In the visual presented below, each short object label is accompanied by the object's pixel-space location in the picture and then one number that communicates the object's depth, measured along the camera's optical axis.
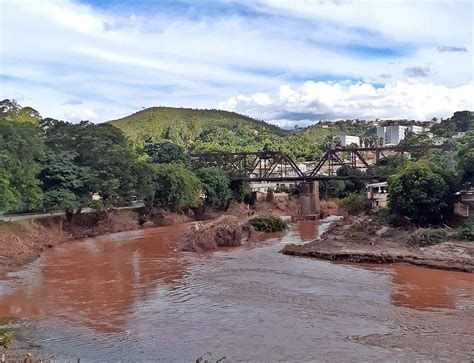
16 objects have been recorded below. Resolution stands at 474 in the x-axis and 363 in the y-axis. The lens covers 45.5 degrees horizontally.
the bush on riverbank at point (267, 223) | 53.75
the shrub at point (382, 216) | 45.44
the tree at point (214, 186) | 69.31
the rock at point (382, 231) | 42.13
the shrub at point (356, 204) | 64.88
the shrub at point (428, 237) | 37.66
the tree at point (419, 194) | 42.44
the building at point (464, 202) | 43.12
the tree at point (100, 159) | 52.06
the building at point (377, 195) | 61.38
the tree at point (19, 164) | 38.25
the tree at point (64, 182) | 47.00
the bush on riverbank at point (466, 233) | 36.97
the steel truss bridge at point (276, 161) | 70.12
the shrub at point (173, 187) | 60.31
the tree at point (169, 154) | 75.56
